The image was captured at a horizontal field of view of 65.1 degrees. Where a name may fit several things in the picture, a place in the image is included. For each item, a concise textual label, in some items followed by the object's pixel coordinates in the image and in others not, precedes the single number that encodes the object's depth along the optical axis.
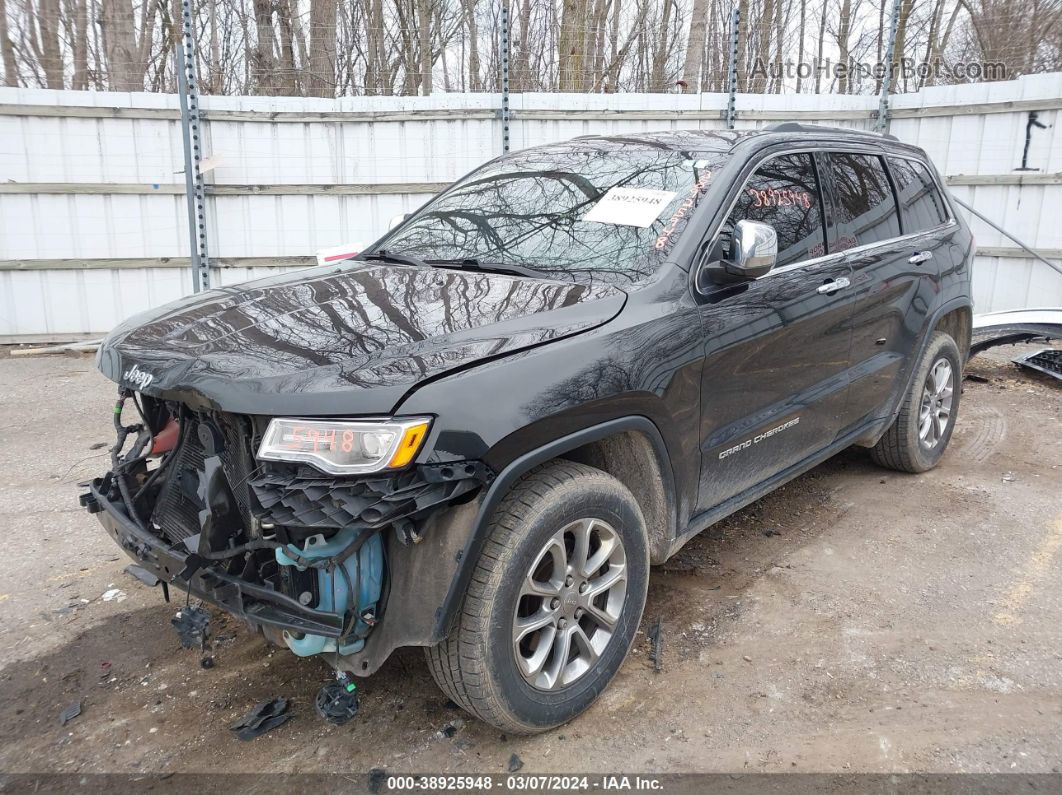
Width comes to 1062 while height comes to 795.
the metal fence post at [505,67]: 8.47
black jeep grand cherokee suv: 2.22
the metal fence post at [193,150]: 8.07
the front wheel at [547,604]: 2.32
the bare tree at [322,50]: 9.79
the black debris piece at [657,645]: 3.03
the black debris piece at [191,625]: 2.64
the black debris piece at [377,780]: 2.43
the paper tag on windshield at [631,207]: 3.17
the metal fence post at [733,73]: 8.75
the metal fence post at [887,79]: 8.81
